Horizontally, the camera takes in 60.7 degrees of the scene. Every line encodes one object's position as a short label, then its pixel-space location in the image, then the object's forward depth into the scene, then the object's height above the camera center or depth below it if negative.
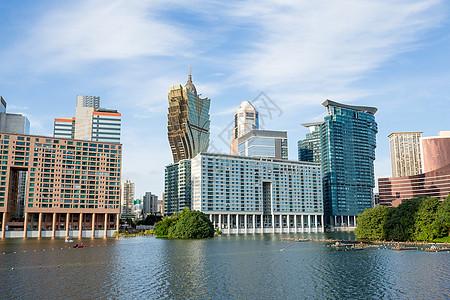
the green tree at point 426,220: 142.50 -3.53
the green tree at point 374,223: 163.88 -5.29
